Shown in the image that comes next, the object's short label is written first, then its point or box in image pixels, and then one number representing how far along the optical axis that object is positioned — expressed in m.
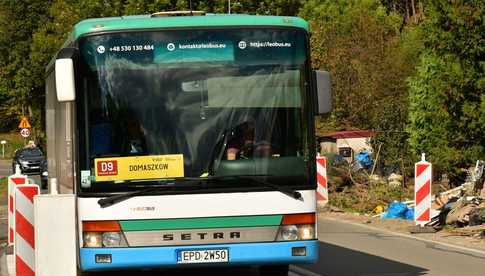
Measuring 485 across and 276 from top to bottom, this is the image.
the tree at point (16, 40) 82.12
